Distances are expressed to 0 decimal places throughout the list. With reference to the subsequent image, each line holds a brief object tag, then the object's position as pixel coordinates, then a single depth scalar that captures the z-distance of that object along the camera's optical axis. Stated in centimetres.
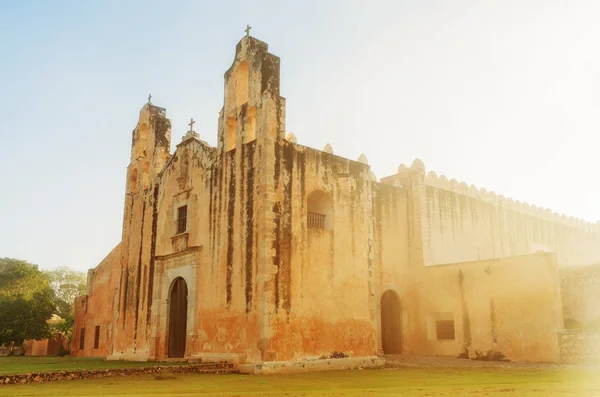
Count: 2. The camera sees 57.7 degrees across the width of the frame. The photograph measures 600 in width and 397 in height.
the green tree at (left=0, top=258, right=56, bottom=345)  2847
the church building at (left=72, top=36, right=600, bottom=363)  1327
